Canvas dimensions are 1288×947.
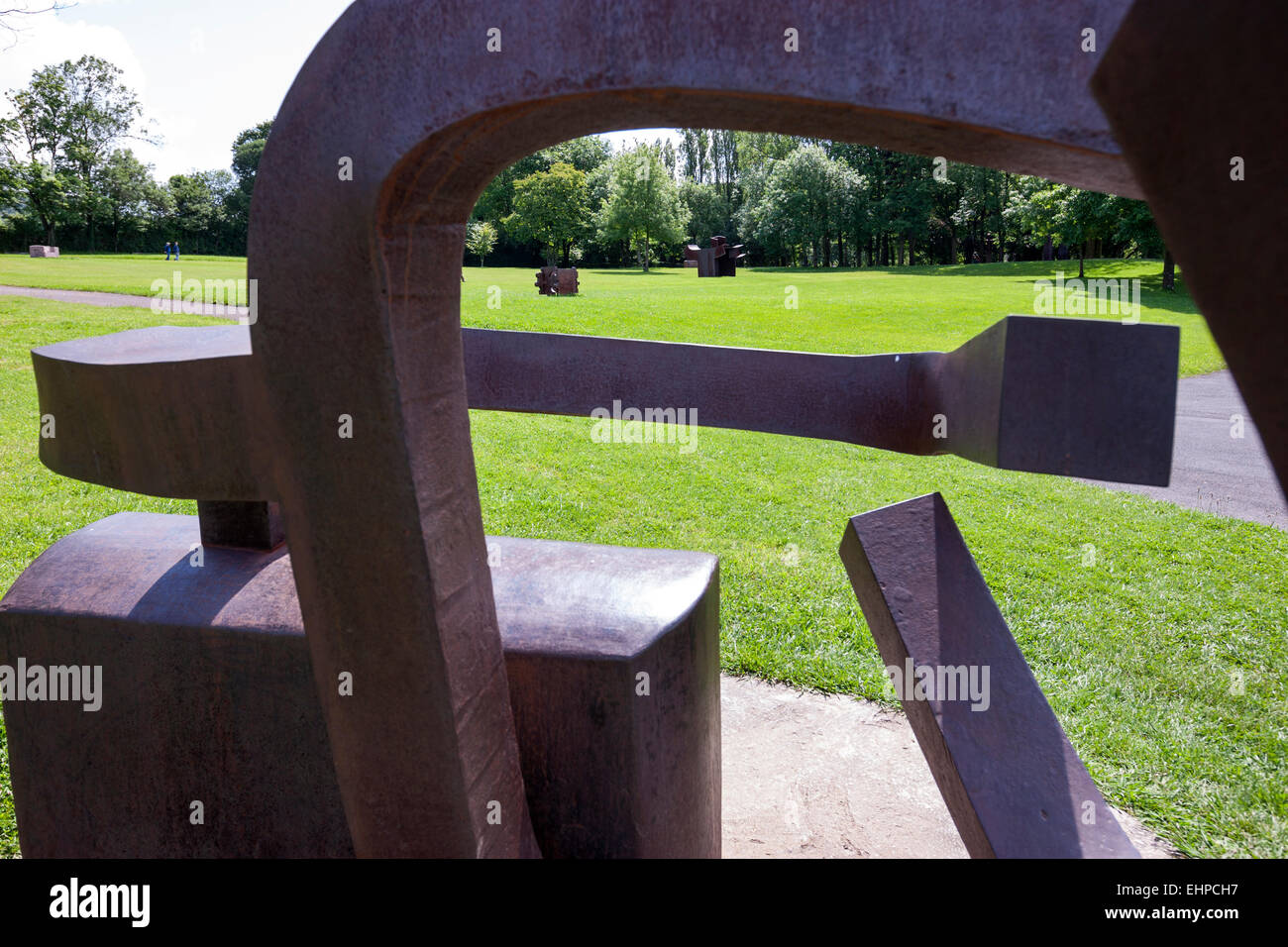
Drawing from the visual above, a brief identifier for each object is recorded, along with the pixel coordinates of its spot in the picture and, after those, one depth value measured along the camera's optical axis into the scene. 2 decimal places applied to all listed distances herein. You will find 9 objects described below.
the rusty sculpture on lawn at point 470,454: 1.35
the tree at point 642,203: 46.28
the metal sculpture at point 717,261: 41.44
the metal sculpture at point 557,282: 24.94
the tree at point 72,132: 41.81
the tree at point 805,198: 47.03
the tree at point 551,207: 47.00
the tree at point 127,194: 48.72
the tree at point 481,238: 46.03
